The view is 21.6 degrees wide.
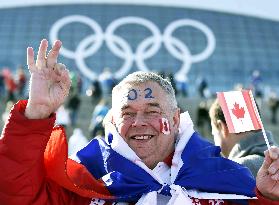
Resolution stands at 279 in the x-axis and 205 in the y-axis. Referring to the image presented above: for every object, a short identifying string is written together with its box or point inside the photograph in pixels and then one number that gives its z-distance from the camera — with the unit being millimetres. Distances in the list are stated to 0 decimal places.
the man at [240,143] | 4188
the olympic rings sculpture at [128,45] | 38750
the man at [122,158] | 3230
